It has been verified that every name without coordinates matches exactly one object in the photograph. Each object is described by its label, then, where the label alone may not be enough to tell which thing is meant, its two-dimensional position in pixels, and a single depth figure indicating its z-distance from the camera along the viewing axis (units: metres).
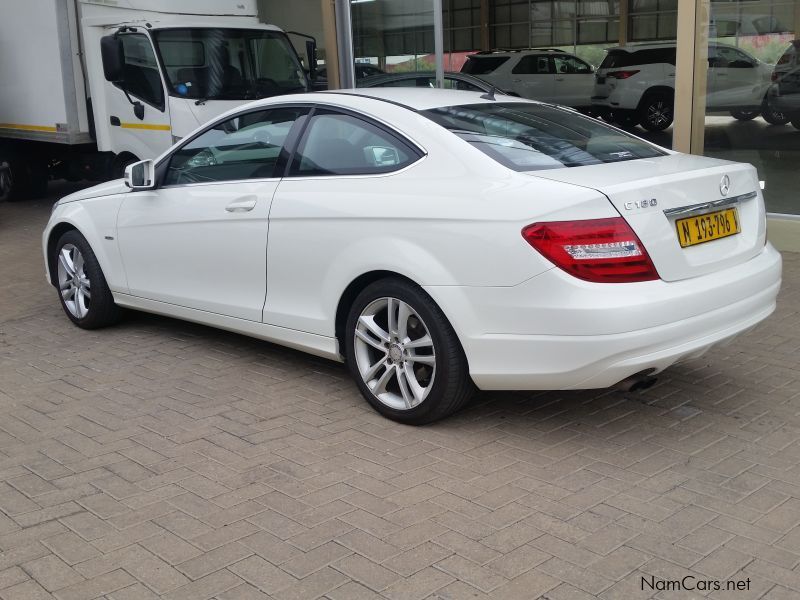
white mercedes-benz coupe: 3.65
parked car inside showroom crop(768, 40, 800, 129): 8.46
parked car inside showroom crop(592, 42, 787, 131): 8.56
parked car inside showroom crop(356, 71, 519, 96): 11.42
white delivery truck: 9.57
